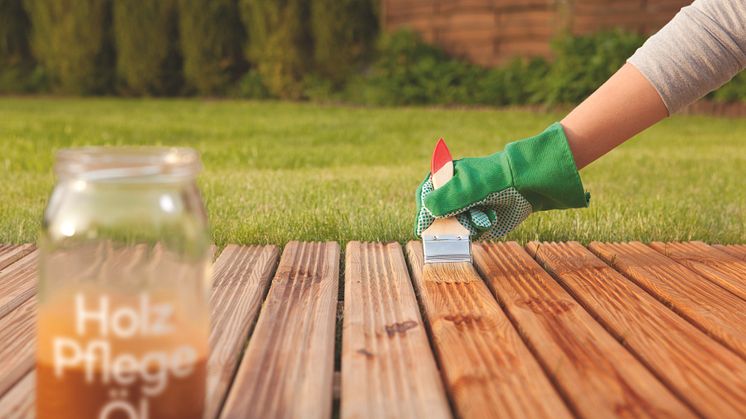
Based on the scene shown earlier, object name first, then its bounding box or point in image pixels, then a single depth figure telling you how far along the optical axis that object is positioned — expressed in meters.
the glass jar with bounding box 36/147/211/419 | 0.88
